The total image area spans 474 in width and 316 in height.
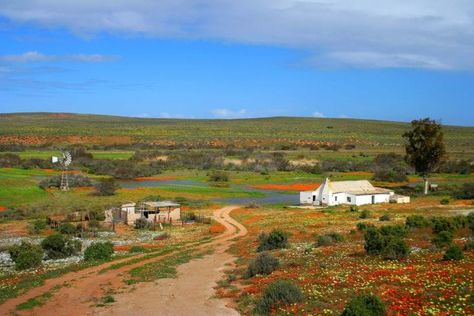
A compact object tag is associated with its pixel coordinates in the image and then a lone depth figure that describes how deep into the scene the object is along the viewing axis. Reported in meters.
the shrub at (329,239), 30.25
